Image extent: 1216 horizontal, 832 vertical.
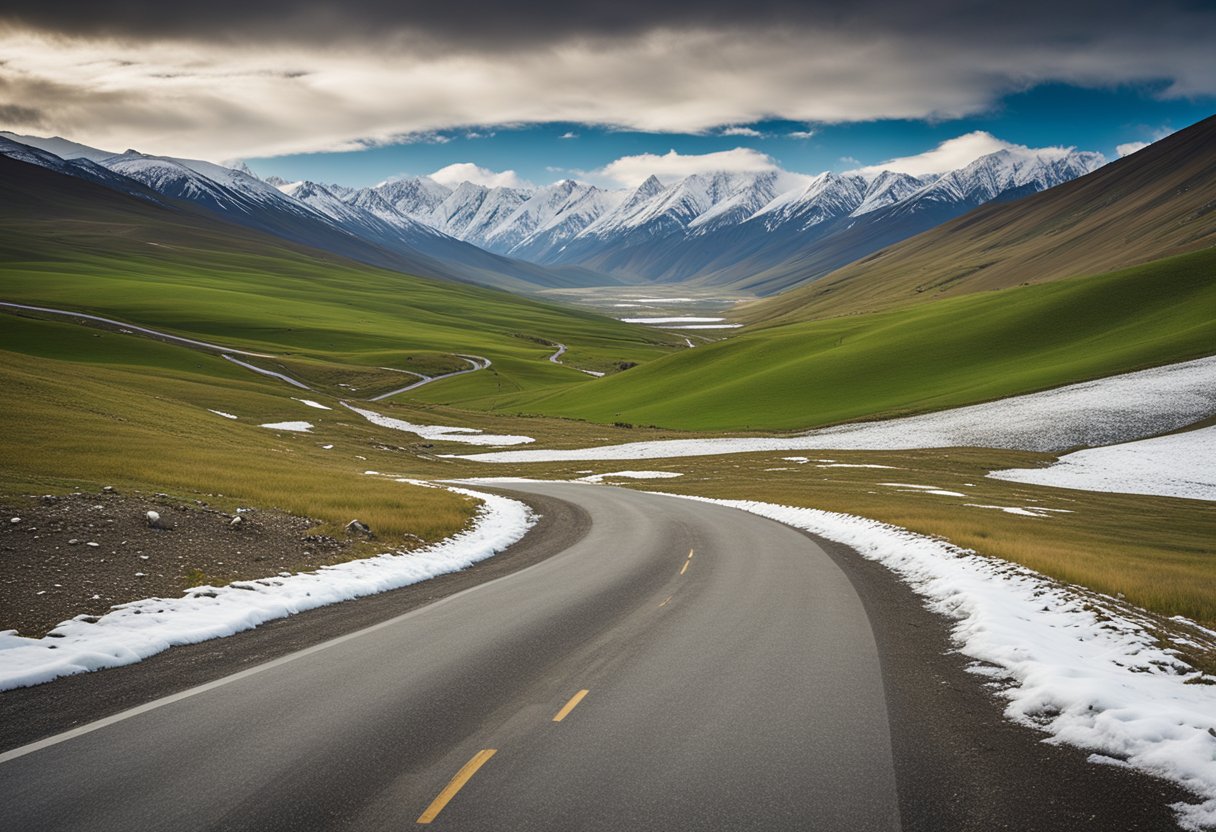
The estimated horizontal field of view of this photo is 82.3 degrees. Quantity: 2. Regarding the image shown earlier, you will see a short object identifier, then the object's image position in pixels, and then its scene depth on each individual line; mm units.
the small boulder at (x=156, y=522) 15664
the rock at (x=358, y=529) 19719
